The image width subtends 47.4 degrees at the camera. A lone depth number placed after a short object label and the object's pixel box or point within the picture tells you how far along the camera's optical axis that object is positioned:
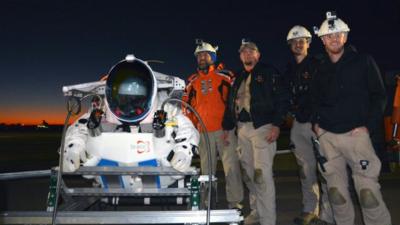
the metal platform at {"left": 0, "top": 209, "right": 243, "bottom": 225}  3.35
